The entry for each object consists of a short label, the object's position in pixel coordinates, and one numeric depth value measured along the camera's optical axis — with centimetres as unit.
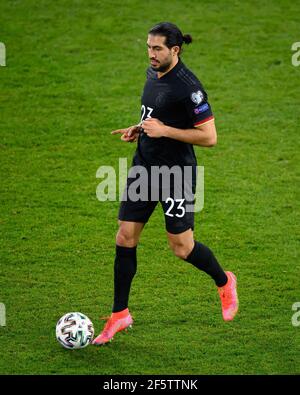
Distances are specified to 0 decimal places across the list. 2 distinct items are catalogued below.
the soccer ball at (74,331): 1520
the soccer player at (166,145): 1510
